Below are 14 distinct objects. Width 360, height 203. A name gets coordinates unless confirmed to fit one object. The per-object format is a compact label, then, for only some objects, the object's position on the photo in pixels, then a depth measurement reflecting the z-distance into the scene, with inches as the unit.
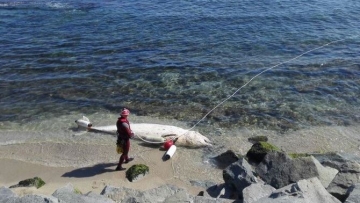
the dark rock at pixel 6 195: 384.8
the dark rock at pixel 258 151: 530.0
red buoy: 573.6
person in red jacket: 506.9
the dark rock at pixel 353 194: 369.1
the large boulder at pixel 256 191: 390.3
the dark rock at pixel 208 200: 404.7
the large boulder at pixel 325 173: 443.1
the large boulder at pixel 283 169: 442.2
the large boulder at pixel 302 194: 354.9
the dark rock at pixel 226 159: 537.3
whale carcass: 581.6
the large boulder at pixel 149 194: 412.5
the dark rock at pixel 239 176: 448.1
